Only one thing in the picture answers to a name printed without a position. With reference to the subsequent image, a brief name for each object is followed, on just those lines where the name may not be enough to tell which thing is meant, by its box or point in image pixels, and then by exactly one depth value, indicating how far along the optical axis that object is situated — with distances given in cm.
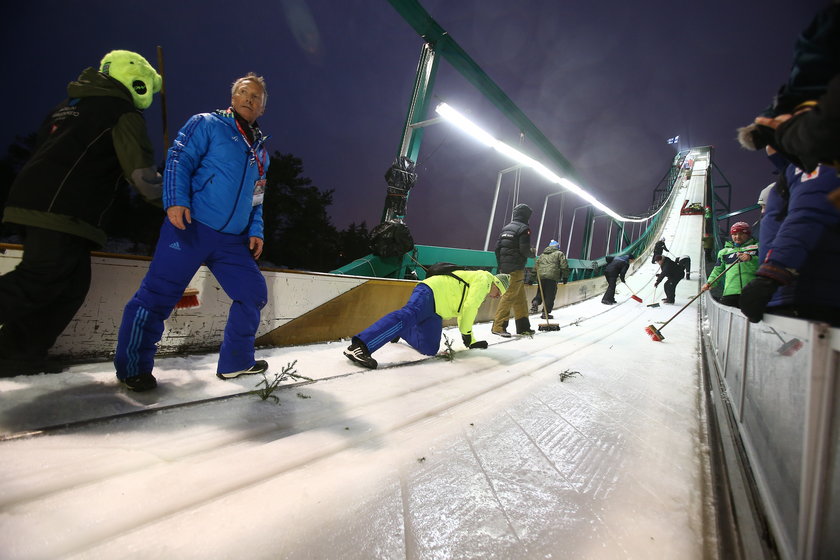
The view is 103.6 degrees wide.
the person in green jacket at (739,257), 386
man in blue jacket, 171
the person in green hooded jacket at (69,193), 153
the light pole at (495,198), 799
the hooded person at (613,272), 984
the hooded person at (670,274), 1027
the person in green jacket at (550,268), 664
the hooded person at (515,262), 480
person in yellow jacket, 265
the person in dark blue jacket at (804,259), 145
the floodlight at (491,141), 581
